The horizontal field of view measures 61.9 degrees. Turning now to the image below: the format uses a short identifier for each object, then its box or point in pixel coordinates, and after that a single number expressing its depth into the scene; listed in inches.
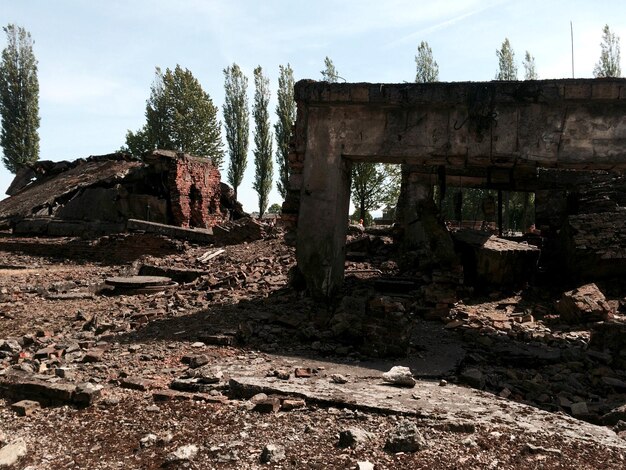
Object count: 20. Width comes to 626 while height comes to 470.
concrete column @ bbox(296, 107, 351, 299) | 327.9
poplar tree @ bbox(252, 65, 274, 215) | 1291.8
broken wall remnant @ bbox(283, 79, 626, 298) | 296.4
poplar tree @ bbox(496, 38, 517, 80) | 1241.4
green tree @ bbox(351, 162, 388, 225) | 1112.8
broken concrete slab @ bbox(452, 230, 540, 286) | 388.2
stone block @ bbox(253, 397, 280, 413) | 162.2
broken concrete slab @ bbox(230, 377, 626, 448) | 153.4
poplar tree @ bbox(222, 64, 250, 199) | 1300.4
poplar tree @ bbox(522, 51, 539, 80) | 1232.8
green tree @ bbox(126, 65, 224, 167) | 1362.0
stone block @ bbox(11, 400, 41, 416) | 173.5
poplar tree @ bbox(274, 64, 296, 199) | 1257.4
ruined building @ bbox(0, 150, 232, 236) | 711.1
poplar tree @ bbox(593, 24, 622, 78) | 1090.1
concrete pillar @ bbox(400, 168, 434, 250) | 500.7
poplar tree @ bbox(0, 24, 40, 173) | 1253.1
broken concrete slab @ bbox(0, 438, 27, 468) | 141.9
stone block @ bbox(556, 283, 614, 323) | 302.8
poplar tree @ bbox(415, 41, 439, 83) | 1251.2
